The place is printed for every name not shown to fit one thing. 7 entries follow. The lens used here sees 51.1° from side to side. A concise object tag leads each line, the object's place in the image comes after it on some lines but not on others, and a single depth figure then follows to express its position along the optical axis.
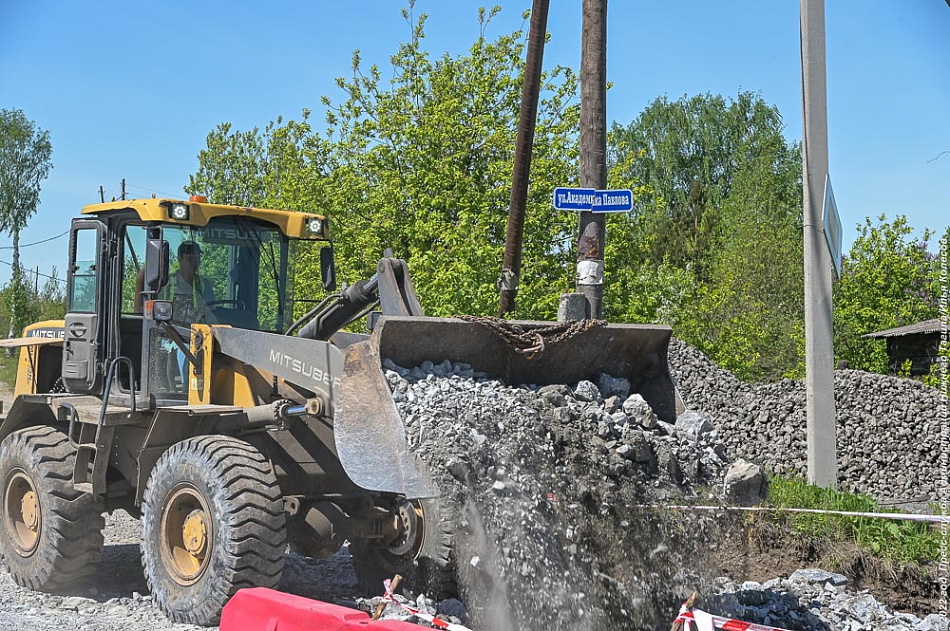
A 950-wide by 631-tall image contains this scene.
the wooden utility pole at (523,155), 10.08
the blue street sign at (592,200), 8.64
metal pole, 9.21
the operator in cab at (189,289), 7.29
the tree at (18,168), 46.94
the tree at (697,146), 46.88
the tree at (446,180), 16.64
